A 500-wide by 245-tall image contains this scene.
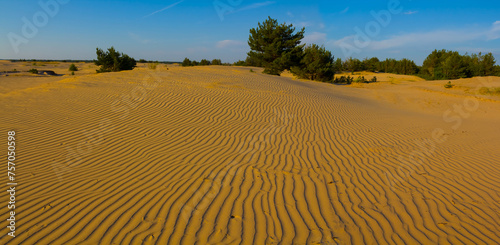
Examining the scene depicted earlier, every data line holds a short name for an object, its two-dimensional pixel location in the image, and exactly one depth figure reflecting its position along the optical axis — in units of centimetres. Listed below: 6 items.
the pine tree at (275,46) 2695
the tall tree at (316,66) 2349
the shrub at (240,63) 4268
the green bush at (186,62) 3925
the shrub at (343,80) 2633
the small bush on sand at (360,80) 2605
